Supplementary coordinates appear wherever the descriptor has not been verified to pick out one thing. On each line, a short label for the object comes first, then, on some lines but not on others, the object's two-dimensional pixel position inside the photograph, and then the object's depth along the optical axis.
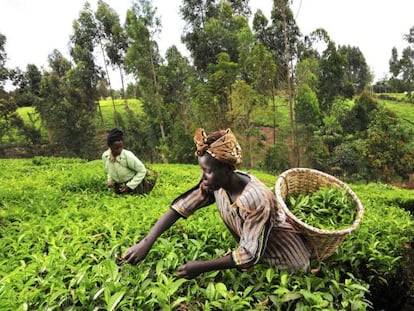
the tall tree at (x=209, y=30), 20.19
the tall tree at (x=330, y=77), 23.34
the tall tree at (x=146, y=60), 18.91
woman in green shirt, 4.28
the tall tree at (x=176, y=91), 20.48
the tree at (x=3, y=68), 22.97
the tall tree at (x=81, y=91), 22.70
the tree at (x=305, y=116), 19.14
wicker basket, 1.91
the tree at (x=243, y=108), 16.98
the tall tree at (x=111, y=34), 22.95
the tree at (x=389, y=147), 16.17
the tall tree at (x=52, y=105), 22.38
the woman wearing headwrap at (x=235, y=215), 1.83
